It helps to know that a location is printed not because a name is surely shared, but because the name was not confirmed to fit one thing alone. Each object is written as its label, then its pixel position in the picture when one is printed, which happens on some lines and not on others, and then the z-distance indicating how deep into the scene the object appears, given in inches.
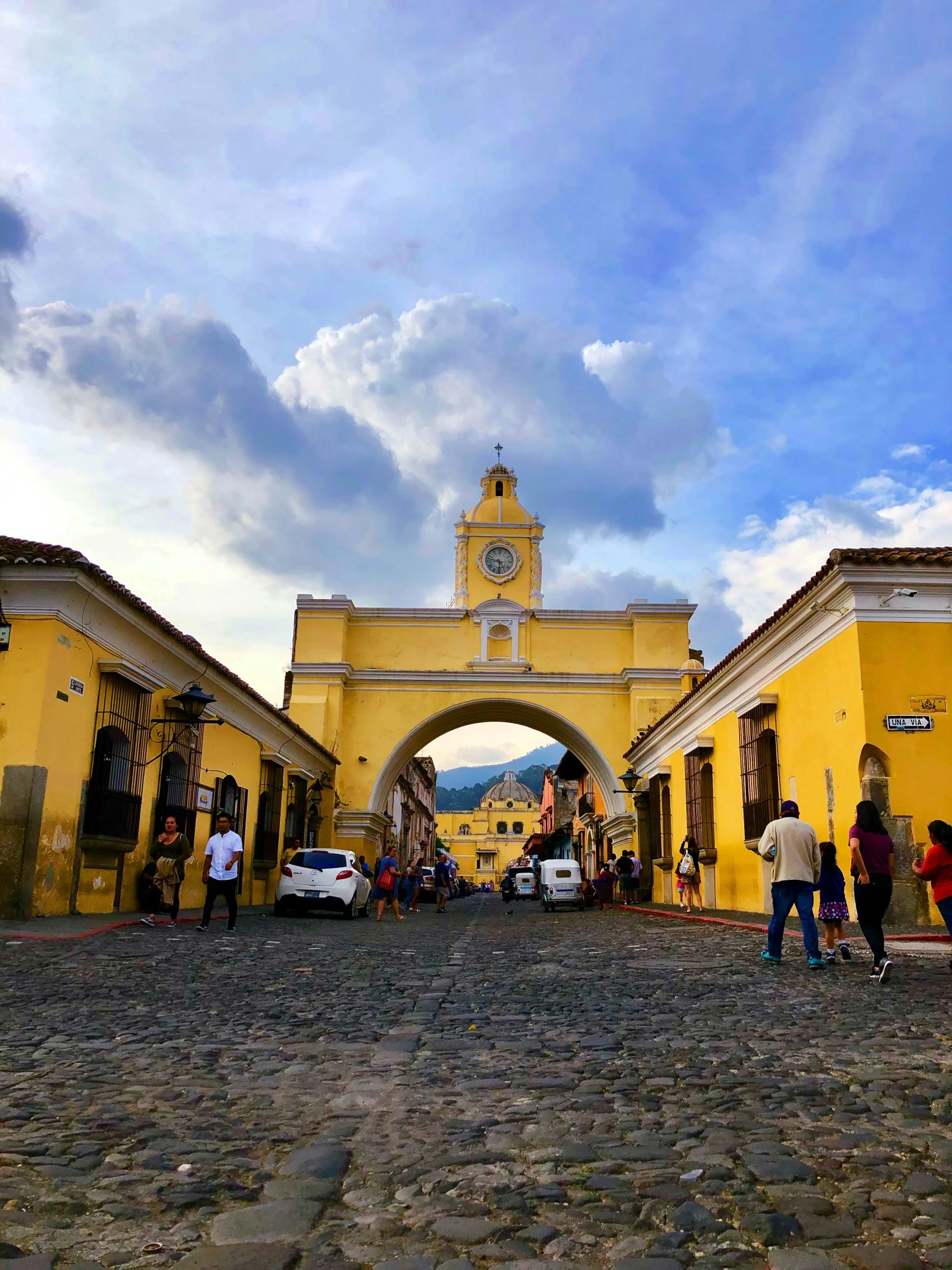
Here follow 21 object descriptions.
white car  682.2
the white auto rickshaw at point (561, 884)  1000.2
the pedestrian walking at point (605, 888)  956.6
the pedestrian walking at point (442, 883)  1010.7
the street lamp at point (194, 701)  564.1
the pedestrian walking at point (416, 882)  1011.3
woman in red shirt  293.0
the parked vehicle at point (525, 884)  1705.2
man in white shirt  454.0
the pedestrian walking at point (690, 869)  740.0
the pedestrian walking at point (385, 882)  717.9
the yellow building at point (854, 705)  470.6
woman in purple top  295.9
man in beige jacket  331.0
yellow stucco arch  1189.1
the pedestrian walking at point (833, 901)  343.9
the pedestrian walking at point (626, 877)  968.3
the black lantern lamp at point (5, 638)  455.5
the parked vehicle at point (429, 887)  1430.9
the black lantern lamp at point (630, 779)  1083.3
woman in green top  484.2
